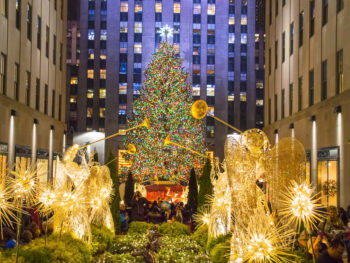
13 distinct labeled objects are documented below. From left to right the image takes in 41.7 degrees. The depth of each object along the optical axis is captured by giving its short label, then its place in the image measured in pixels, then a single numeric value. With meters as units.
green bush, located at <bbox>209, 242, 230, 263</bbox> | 10.57
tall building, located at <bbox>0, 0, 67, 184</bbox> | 21.50
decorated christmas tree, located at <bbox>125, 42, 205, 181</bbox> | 37.00
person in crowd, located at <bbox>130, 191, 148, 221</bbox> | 20.81
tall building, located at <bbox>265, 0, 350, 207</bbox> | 19.16
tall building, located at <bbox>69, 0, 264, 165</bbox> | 59.06
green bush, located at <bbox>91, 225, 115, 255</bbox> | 13.03
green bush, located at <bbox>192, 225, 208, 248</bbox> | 14.56
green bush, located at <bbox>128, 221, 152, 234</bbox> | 17.17
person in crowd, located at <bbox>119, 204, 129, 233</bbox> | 18.97
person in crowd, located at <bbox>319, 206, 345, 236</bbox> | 10.33
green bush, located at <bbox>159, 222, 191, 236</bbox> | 16.77
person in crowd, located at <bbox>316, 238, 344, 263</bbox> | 6.71
